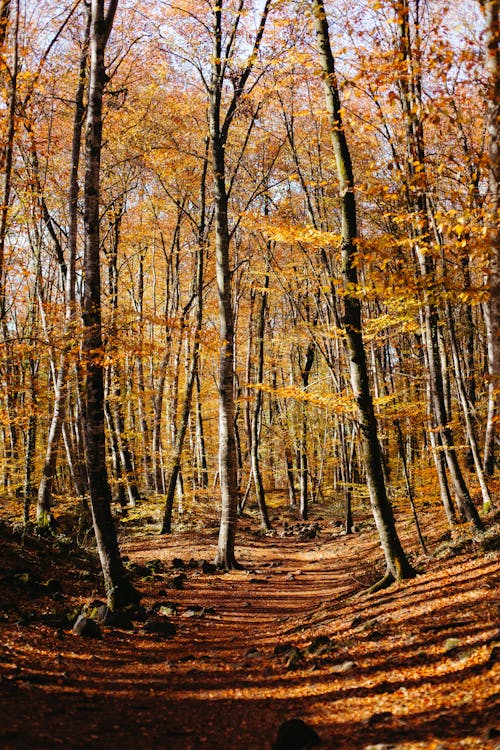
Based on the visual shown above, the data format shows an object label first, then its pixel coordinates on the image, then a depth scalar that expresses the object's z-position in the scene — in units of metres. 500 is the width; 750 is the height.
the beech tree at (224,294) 12.83
